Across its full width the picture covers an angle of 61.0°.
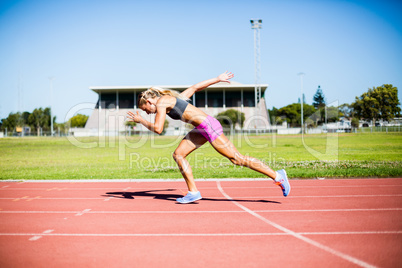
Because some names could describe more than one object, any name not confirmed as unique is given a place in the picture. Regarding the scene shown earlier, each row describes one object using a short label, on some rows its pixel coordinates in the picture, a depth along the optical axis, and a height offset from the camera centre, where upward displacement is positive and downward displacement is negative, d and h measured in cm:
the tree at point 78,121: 12812 +419
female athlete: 562 +18
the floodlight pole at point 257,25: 6406 +1985
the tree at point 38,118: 7806 +325
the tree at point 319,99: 13075 +1192
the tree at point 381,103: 6806 +524
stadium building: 8225 +725
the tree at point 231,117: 6625 +269
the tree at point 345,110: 10461 +602
